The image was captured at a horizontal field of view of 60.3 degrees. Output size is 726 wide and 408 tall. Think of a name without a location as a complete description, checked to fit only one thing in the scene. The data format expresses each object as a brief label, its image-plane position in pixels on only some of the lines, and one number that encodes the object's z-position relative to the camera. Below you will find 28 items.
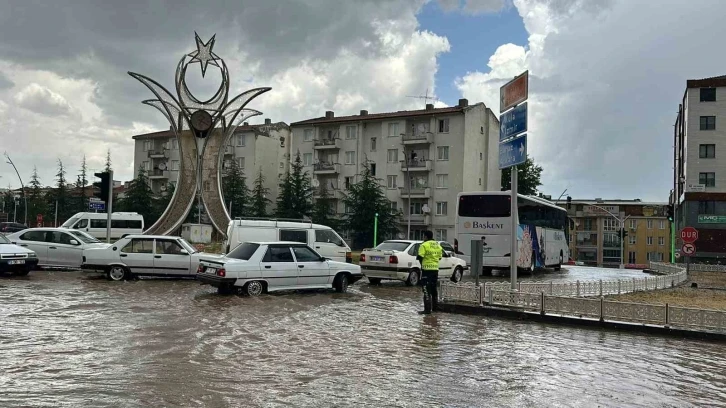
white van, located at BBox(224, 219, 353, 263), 22.50
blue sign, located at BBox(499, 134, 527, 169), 15.36
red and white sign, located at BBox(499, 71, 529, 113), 15.39
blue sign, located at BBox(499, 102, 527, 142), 15.44
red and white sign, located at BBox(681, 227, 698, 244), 26.62
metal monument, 41.56
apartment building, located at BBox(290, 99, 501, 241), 61.84
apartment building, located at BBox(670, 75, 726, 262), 56.34
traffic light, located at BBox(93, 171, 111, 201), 23.36
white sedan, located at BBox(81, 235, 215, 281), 19.08
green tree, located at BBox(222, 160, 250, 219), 69.88
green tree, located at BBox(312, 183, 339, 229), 66.25
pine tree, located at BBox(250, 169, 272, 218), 70.81
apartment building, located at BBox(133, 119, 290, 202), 75.56
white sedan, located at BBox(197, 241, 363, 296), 15.84
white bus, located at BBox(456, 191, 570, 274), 25.59
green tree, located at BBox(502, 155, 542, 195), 73.19
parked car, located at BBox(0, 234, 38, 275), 19.16
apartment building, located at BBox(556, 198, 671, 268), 100.31
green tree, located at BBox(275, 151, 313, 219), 67.38
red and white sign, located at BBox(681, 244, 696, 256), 26.19
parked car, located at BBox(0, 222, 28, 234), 53.84
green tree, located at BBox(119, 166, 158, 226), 73.06
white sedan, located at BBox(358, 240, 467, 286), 20.52
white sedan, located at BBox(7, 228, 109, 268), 22.23
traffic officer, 14.27
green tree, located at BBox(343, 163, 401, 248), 61.81
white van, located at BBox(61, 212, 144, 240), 40.28
